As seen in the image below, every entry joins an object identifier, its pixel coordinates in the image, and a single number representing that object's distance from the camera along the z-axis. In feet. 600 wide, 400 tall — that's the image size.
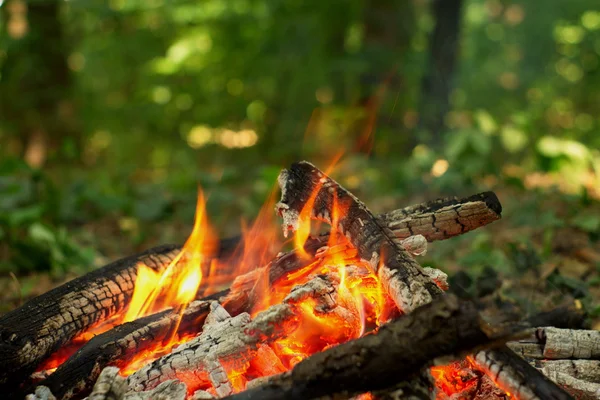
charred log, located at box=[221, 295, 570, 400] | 5.82
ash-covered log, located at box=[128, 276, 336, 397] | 7.25
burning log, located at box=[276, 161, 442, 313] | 7.66
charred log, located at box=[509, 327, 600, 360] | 8.26
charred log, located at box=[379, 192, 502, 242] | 8.27
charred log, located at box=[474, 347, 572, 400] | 6.09
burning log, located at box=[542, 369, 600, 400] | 7.46
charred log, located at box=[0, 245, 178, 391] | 7.70
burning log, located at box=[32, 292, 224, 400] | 7.44
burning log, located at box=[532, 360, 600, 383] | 8.05
